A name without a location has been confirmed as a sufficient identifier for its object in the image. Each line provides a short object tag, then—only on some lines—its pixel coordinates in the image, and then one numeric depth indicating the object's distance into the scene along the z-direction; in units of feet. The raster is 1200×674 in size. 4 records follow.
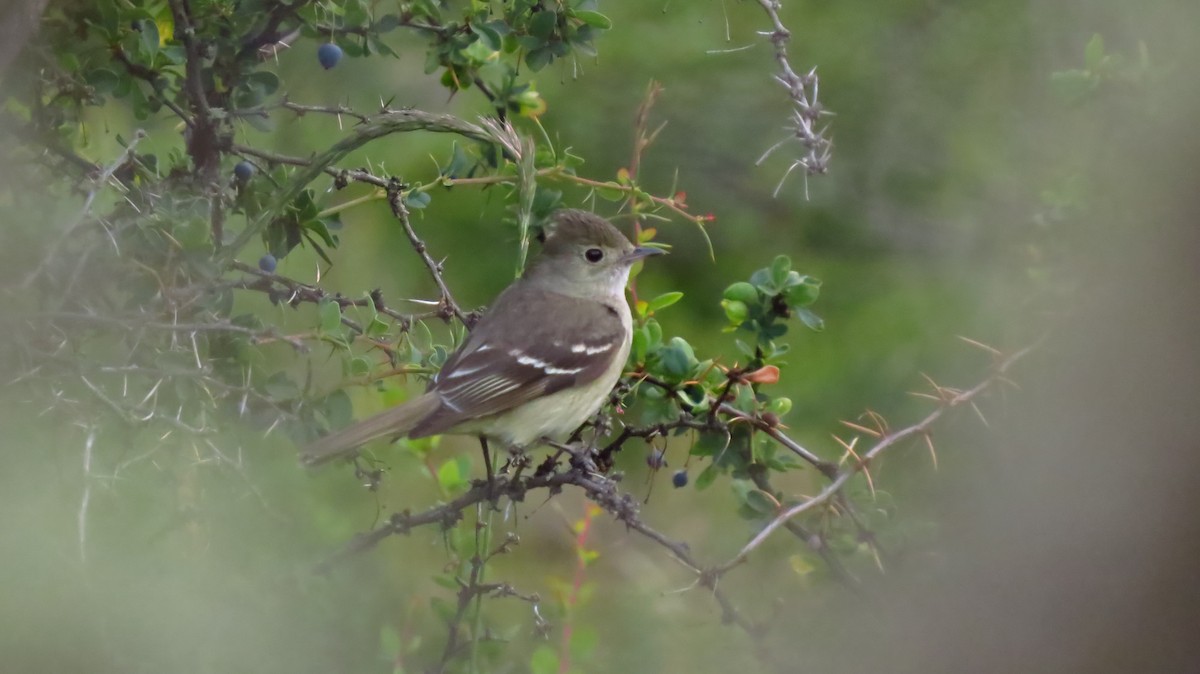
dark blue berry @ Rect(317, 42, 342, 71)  24.25
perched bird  27.37
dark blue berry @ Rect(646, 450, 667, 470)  22.72
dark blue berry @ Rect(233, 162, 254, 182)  24.03
